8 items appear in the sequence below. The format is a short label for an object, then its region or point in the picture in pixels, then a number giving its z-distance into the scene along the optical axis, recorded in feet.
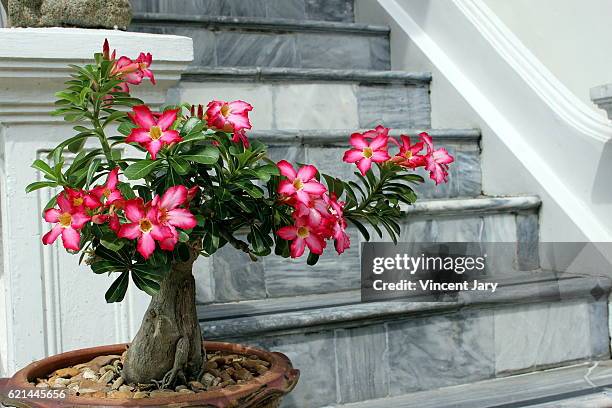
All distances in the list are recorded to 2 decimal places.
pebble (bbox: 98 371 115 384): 3.72
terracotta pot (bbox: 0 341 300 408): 3.24
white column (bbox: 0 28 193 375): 4.27
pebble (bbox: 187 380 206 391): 3.61
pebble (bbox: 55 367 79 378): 3.81
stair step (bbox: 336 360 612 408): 5.10
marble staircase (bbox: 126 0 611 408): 5.25
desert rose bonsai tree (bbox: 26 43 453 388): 2.99
